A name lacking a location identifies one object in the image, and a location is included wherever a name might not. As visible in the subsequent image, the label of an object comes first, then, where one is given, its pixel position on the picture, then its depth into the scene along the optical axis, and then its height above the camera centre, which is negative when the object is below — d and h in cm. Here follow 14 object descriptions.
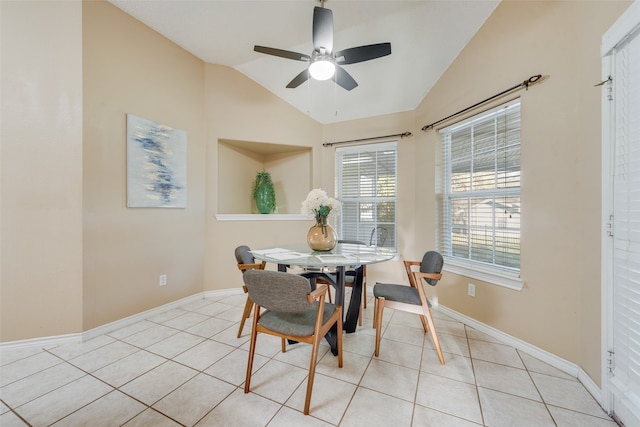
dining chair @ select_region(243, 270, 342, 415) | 133 -59
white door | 119 -2
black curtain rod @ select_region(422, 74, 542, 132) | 188 +102
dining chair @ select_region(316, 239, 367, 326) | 223 -63
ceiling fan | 180 +128
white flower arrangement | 219 +7
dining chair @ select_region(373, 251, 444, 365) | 191 -69
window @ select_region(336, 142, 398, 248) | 346 +30
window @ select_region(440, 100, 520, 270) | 215 +24
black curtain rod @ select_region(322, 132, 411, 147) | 322 +104
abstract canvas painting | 243 +51
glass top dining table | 180 -37
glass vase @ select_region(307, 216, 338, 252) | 219 -22
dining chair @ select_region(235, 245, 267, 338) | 216 -45
